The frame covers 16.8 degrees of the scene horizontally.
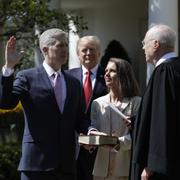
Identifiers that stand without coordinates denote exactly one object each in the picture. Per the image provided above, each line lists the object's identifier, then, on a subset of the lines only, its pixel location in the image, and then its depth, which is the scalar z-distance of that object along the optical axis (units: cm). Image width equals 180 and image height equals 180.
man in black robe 454
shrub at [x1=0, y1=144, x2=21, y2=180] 870
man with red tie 638
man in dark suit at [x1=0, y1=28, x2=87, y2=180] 506
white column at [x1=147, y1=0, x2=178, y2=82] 962
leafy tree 797
